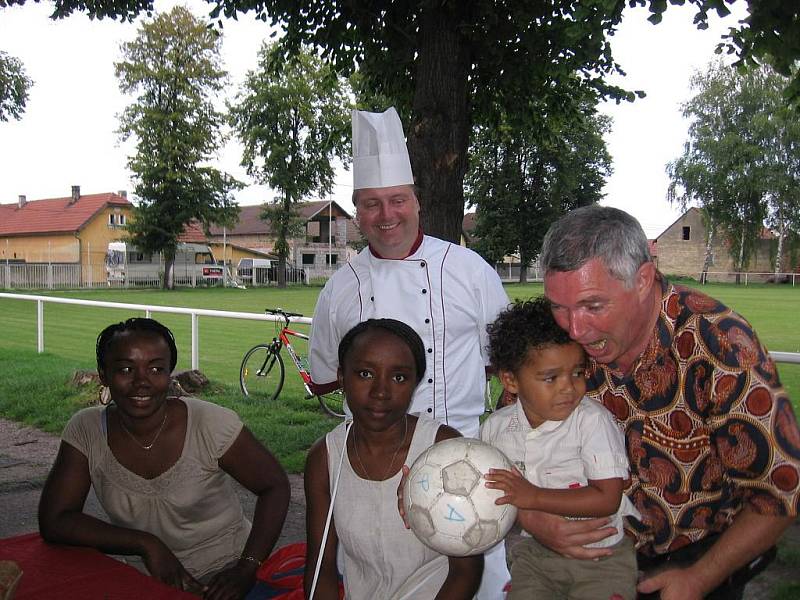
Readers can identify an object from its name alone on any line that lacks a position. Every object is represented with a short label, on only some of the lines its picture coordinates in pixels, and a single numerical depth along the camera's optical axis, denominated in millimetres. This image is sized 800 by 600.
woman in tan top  2729
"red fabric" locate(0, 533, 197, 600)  2143
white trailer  48219
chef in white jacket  3270
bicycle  9750
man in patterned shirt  1890
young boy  2115
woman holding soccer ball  2250
